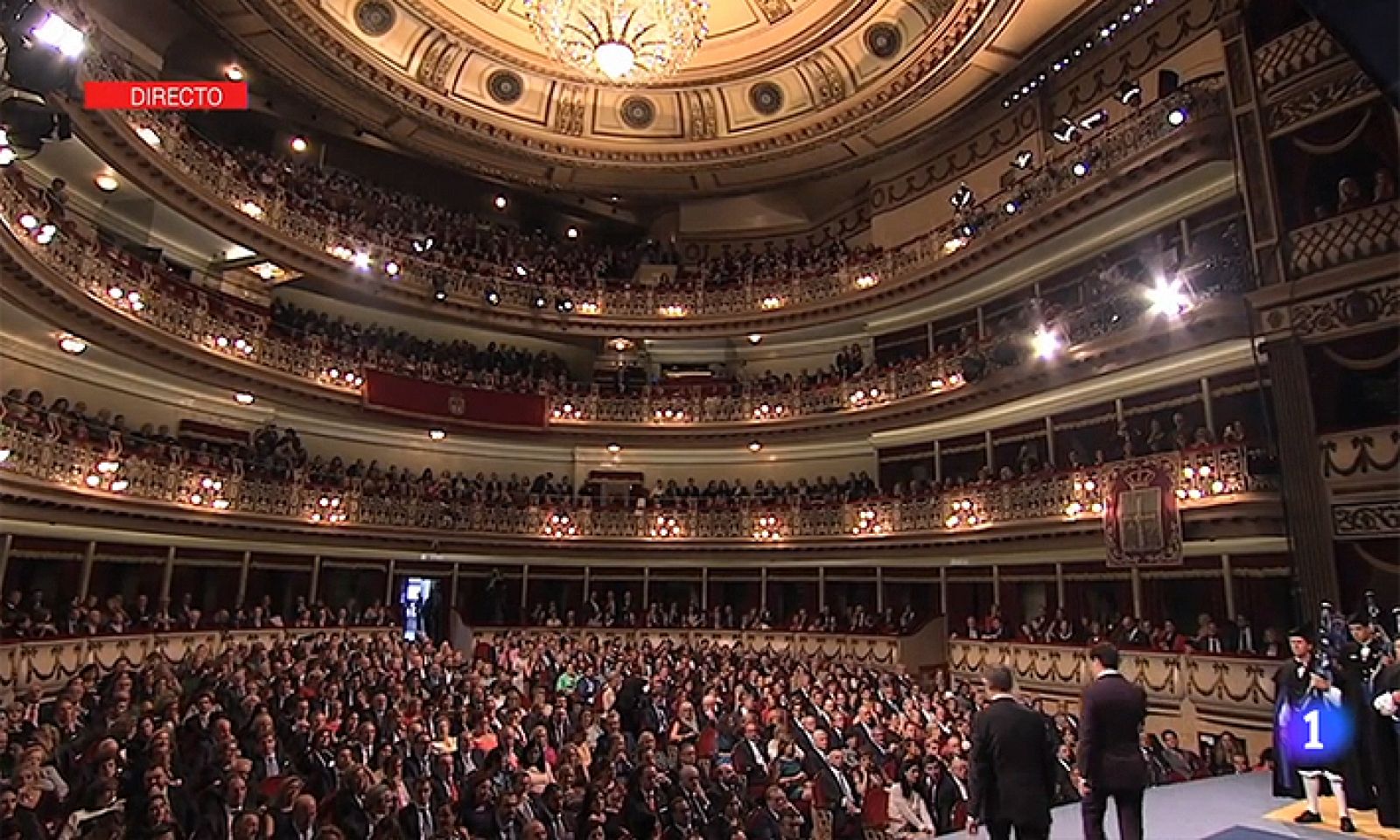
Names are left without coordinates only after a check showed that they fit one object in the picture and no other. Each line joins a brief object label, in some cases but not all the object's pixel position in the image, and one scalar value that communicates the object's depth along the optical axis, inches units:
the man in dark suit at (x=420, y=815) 246.7
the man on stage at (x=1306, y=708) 232.8
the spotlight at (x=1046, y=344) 560.1
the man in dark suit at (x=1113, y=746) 187.5
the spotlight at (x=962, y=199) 675.1
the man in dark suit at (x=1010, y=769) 177.2
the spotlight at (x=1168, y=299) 474.9
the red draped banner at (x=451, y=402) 700.7
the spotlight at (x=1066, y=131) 559.5
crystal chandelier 532.7
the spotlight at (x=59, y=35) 226.4
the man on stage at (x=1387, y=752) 220.5
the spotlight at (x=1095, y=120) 536.7
